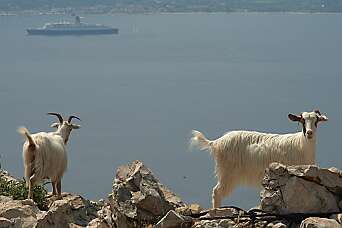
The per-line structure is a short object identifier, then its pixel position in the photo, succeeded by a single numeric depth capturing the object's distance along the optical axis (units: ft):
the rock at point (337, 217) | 35.89
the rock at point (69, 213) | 42.15
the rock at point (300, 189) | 37.75
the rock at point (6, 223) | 42.08
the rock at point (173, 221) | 38.33
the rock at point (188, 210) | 41.47
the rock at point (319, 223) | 34.57
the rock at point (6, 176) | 61.67
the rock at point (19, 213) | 42.70
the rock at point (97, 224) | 41.95
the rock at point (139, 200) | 40.58
